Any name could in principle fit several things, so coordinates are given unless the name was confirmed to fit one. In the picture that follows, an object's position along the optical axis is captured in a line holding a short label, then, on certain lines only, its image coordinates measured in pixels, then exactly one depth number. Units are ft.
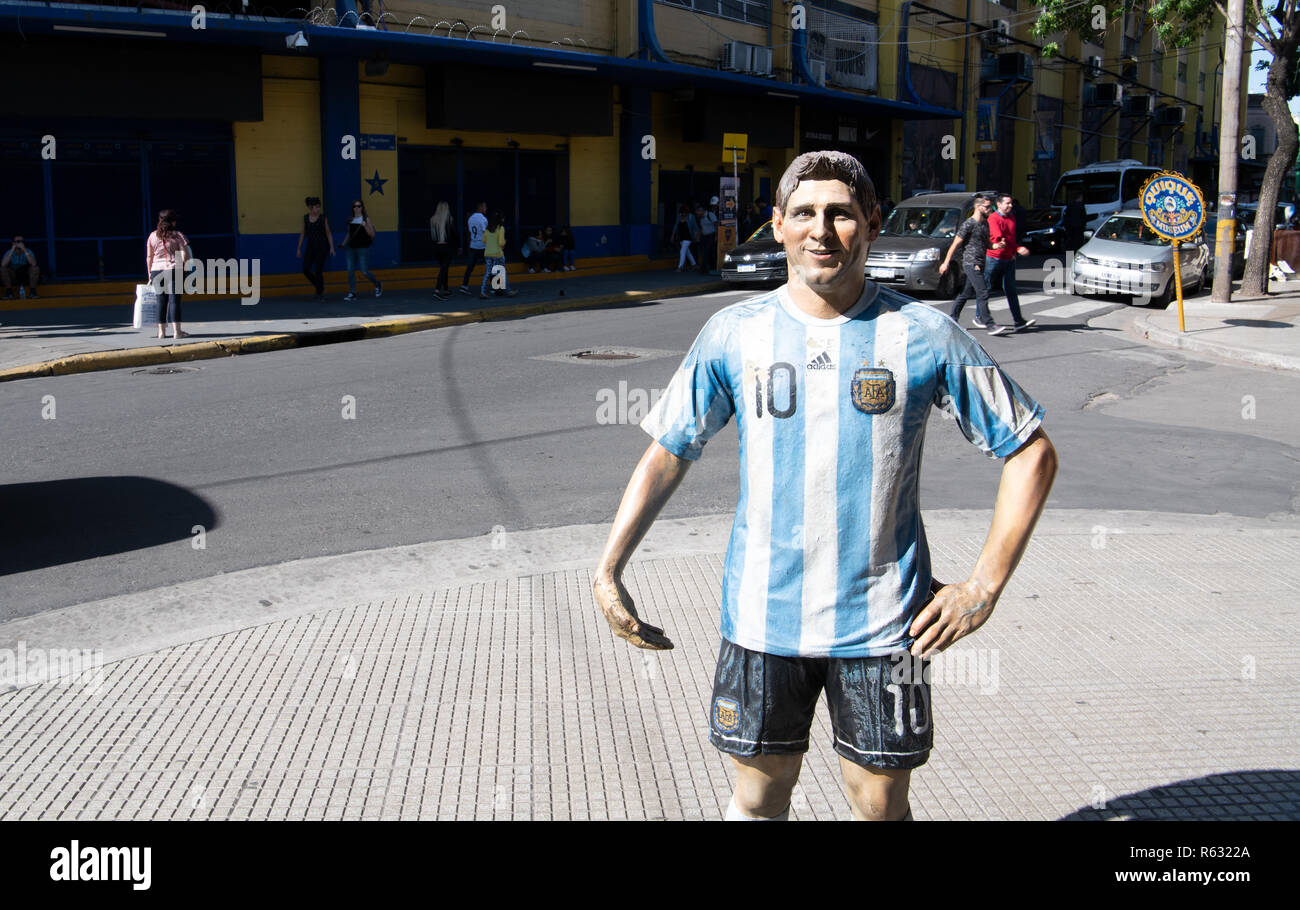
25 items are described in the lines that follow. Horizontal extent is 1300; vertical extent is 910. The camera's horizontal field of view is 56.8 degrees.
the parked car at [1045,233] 119.34
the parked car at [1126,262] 67.05
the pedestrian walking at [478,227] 70.49
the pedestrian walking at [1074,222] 117.91
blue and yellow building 62.80
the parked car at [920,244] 67.41
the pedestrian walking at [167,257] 49.67
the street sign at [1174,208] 52.80
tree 67.05
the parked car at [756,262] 76.02
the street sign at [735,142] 87.73
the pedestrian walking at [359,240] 66.54
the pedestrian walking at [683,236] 91.45
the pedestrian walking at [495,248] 69.77
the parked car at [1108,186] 120.06
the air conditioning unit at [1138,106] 177.78
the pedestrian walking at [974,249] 49.73
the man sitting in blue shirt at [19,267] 61.21
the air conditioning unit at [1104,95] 164.35
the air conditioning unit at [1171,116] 185.16
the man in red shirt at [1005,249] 51.01
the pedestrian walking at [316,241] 65.05
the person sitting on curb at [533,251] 84.48
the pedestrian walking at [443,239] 70.03
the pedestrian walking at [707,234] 91.25
